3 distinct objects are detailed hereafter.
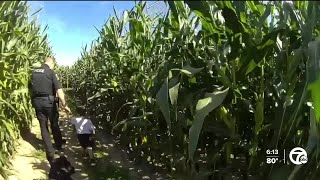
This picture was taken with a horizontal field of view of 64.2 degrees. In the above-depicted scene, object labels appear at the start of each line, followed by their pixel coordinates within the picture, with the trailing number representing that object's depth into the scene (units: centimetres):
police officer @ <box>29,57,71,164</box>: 287
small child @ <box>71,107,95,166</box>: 298
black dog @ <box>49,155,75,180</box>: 228
